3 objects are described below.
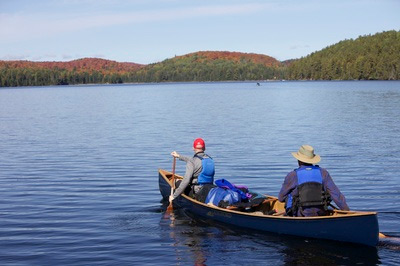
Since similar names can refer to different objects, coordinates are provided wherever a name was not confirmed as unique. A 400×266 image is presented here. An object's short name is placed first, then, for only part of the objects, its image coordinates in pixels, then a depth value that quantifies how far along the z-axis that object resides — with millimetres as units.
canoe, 11094
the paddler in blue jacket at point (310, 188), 11414
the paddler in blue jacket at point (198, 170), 14625
